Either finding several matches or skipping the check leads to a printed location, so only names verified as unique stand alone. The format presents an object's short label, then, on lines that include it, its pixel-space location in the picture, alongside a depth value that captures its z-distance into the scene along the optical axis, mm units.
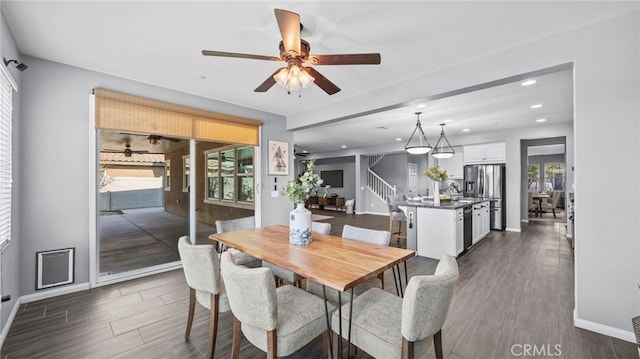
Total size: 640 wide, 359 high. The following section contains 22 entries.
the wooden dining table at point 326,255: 1458
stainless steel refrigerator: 6617
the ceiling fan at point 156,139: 3711
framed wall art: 4867
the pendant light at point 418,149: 4799
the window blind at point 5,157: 2018
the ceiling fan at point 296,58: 1757
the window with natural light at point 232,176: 4672
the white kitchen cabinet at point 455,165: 7945
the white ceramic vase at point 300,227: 2180
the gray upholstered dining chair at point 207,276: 1736
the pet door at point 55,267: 2719
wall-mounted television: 11836
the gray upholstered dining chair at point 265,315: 1319
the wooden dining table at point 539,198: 8725
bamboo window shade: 3096
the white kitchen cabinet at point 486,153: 6789
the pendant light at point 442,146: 7670
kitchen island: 4133
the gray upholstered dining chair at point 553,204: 8500
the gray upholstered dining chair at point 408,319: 1222
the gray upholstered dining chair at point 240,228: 2645
